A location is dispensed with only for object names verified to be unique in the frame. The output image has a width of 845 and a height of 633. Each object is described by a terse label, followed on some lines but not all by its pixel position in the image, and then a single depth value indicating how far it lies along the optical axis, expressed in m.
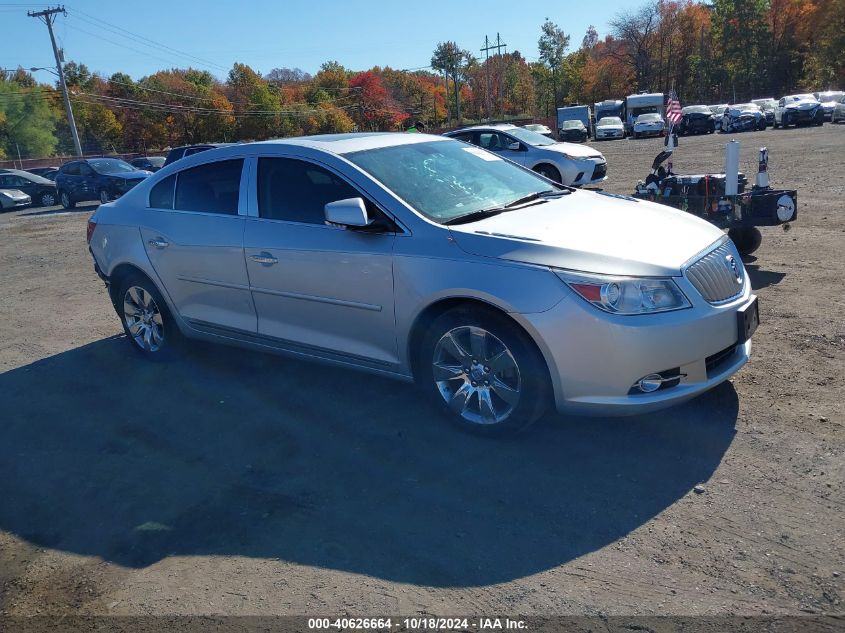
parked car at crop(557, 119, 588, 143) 47.00
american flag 10.87
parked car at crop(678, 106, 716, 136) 42.16
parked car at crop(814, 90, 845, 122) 39.50
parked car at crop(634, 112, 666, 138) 44.31
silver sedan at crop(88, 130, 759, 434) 3.64
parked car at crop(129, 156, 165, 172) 33.55
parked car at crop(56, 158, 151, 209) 23.62
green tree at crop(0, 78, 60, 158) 73.06
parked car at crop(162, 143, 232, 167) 18.83
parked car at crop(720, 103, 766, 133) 40.72
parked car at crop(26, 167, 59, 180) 37.13
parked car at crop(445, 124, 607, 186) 15.77
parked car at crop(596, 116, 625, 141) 46.50
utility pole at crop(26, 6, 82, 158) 47.66
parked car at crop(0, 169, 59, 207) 27.84
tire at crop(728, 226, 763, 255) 8.00
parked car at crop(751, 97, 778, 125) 43.28
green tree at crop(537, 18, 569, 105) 90.19
